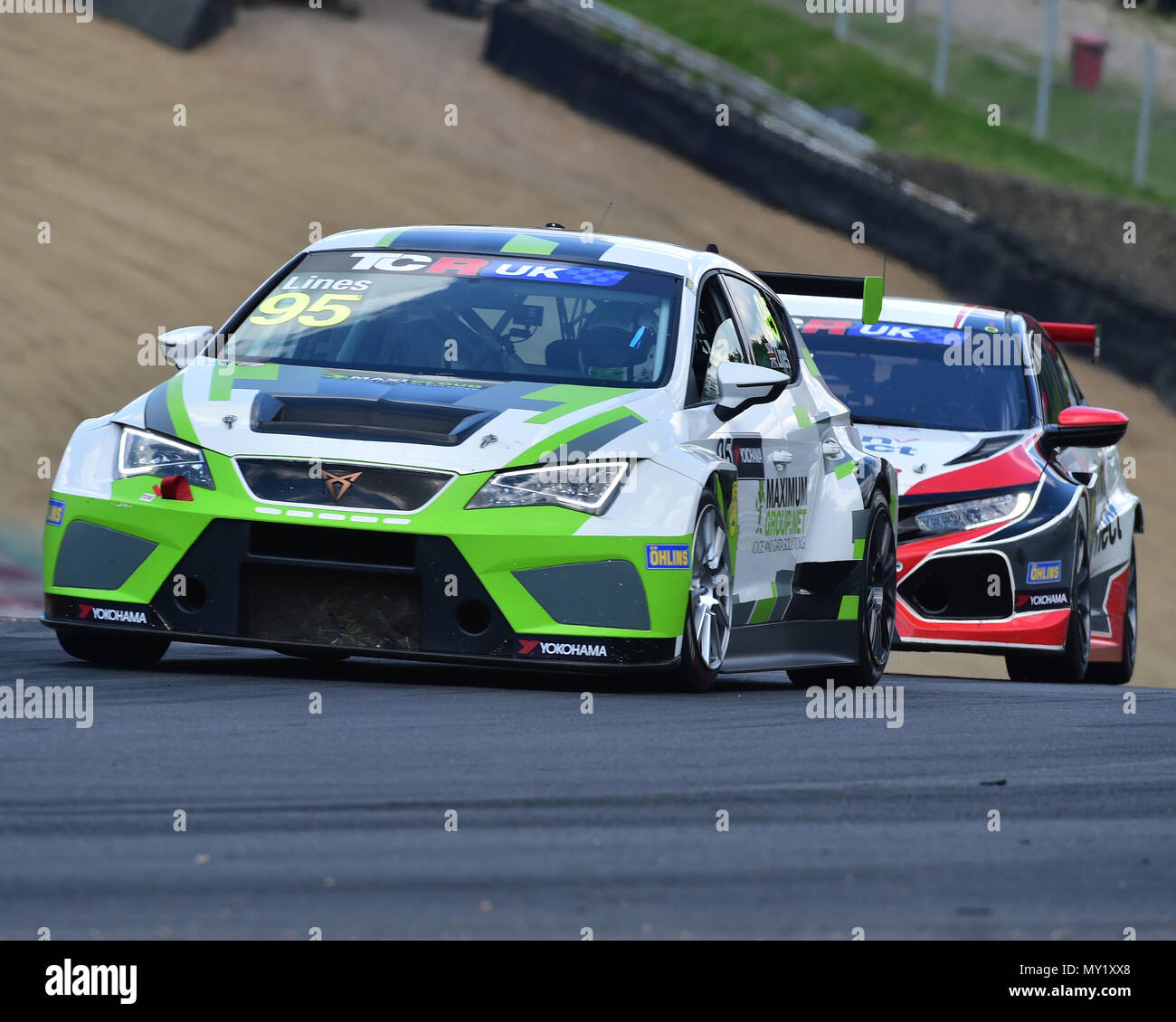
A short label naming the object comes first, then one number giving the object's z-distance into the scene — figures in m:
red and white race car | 11.48
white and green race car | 7.87
